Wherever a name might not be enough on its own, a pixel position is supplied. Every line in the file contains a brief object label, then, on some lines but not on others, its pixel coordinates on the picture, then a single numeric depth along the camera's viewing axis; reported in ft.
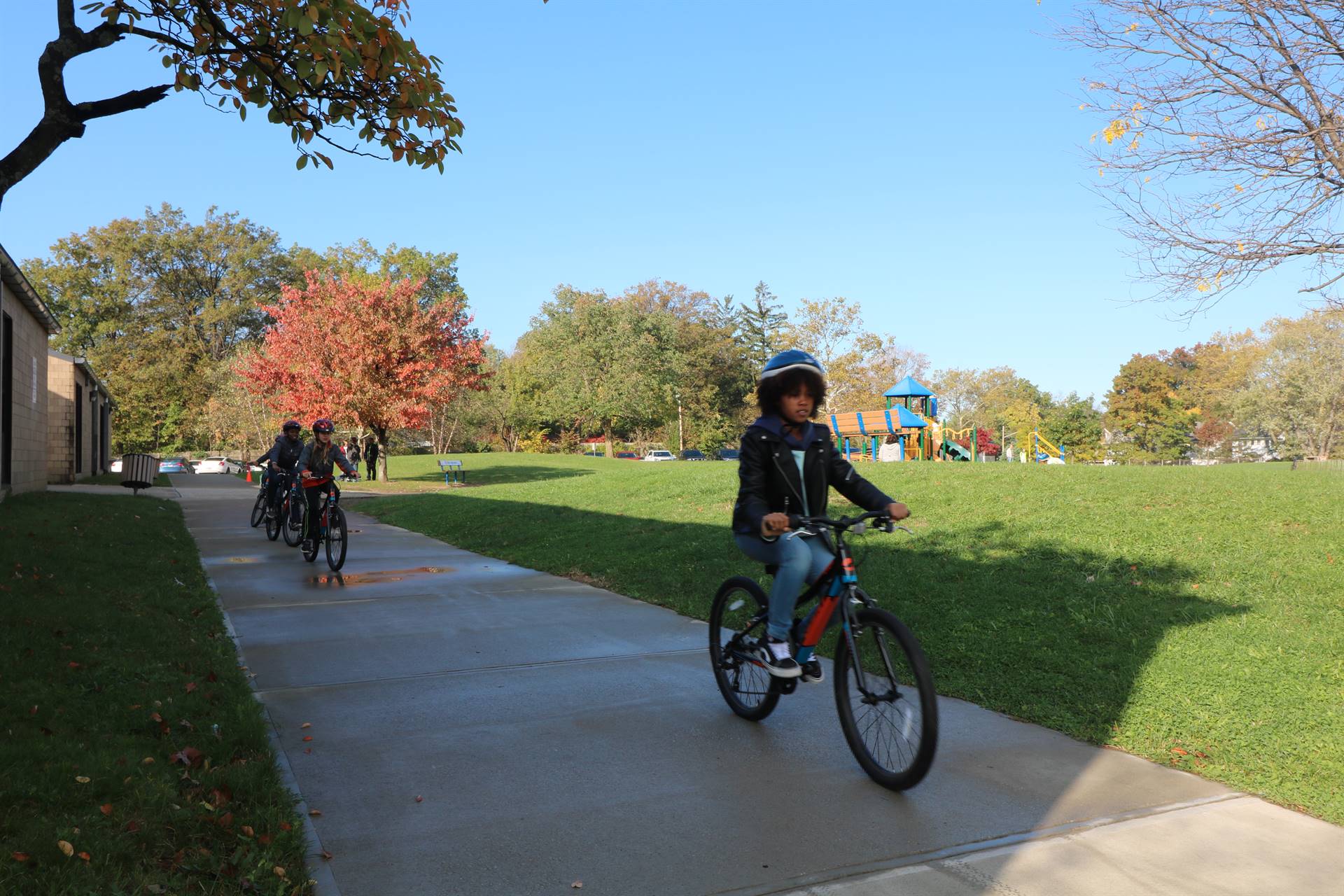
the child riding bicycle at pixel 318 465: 38.42
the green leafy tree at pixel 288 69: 18.84
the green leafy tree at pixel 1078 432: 247.09
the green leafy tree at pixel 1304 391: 199.62
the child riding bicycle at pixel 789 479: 15.15
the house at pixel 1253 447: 237.25
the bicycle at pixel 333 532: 36.65
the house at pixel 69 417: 94.32
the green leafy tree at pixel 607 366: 200.64
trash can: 71.56
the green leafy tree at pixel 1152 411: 249.55
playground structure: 109.40
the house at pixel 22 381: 56.44
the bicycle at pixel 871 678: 13.26
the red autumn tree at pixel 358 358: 104.68
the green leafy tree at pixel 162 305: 215.92
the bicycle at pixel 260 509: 50.16
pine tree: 287.28
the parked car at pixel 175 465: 161.07
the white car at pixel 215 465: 174.19
